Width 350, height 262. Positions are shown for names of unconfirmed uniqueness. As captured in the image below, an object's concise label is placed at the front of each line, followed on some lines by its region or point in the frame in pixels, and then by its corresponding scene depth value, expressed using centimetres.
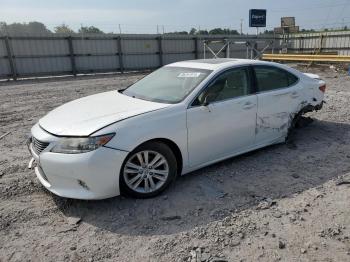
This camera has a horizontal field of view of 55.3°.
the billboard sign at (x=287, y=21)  2616
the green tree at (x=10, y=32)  1767
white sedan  349
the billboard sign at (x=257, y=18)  2592
